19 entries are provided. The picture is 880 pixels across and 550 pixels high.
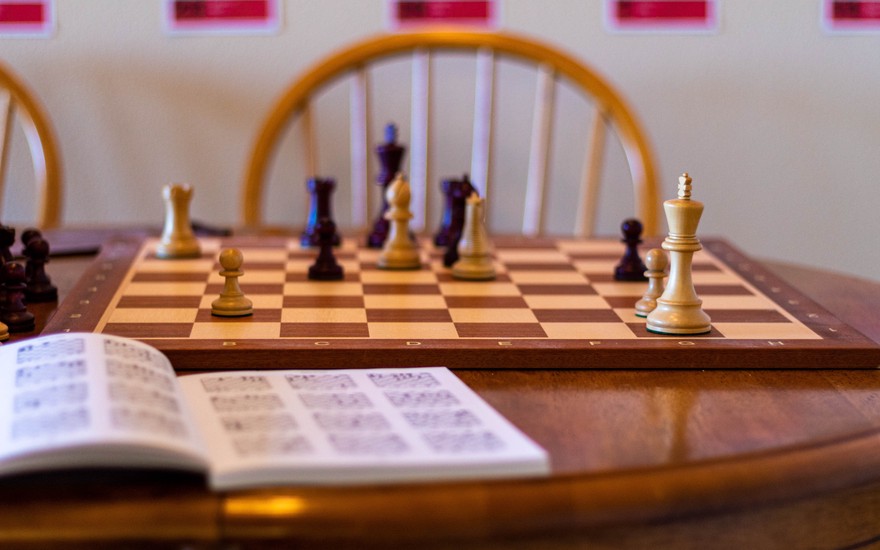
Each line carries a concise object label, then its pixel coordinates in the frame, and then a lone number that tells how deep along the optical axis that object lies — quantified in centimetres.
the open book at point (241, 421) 80
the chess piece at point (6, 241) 138
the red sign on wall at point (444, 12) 265
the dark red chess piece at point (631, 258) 157
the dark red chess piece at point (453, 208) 168
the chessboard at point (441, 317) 116
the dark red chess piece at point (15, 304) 126
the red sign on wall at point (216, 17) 264
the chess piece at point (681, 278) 124
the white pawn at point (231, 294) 130
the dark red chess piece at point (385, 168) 183
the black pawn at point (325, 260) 154
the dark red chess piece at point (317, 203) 177
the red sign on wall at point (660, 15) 267
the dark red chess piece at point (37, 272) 141
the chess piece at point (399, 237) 162
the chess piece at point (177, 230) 168
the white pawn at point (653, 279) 134
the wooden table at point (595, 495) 77
